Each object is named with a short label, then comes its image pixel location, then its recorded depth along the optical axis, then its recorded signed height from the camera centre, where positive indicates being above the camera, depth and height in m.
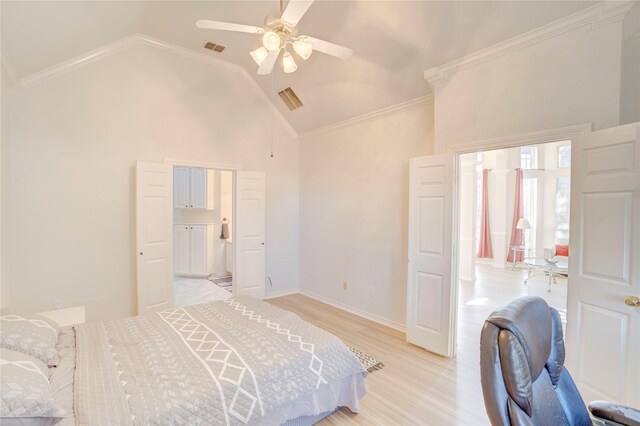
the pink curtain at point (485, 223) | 8.05 -0.42
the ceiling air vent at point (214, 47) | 3.94 +2.09
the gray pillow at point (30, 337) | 1.63 -0.75
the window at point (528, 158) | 7.66 +1.27
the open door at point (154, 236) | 3.70 -0.39
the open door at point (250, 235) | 4.63 -0.45
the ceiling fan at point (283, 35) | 1.97 +1.21
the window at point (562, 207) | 7.18 +0.03
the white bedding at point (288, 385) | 1.51 -1.18
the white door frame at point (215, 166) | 4.04 +0.56
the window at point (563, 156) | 7.25 +1.25
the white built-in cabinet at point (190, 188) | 6.23 +0.35
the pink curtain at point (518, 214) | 7.53 -0.16
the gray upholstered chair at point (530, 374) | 0.93 -0.55
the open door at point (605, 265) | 1.89 -0.38
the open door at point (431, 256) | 3.06 -0.52
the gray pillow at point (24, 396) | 1.17 -0.78
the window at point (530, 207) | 7.57 +0.02
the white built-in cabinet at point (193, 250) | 6.39 -0.95
